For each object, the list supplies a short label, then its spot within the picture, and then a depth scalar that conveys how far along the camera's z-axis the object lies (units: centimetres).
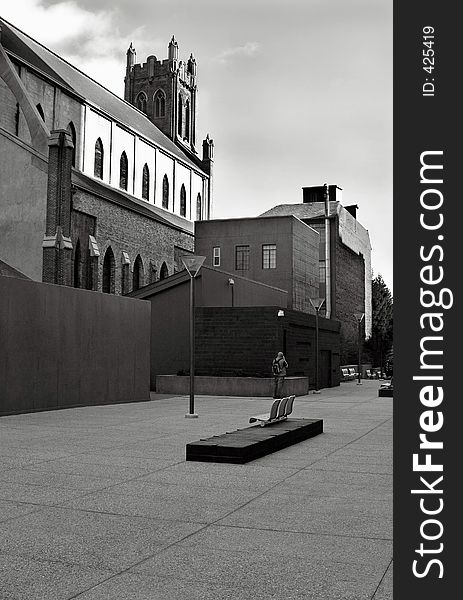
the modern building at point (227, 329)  3122
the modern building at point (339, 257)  5656
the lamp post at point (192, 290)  1859
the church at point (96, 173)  3353
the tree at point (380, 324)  6912
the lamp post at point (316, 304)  3319
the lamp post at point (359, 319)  4251
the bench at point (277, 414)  1402
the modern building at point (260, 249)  4441
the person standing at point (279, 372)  2727
